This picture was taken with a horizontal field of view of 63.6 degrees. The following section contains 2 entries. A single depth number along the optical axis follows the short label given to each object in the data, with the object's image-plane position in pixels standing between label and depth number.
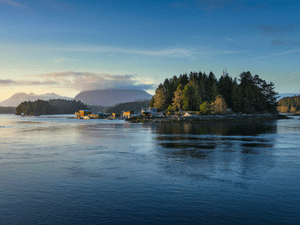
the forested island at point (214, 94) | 154.06
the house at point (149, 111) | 168.32
